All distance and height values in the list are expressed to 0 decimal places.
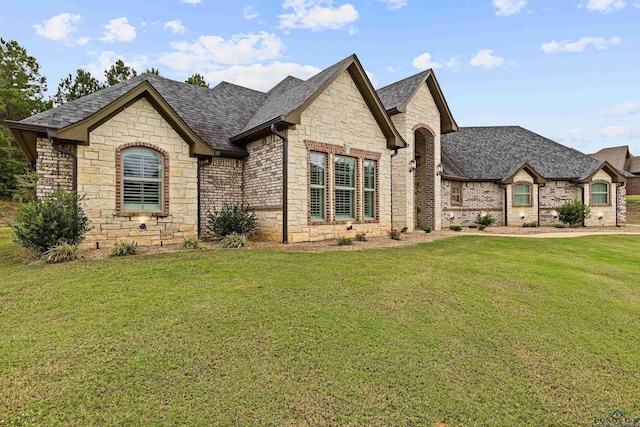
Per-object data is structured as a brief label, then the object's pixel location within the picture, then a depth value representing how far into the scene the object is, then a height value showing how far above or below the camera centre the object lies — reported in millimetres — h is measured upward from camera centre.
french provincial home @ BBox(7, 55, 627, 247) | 9109 +2137
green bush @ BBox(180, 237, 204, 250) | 9298 -962
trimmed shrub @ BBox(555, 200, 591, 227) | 20344 -41
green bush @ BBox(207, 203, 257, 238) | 11250 -328
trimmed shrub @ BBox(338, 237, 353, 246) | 10625 -1020
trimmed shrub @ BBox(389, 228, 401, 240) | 12570 -937
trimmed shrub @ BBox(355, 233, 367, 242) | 11680 -975
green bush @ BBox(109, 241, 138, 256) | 8172 -971
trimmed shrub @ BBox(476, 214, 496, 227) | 19609 -522
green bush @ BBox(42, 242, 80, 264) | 7301 -973
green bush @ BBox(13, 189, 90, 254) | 7617 -227
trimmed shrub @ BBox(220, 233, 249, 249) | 9805 -911
